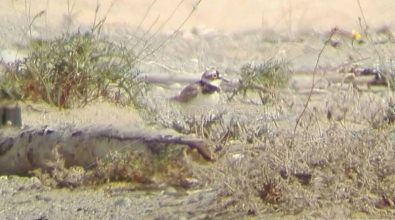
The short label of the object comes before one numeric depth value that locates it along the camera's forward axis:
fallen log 13.08
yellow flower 26.18
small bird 18.94
